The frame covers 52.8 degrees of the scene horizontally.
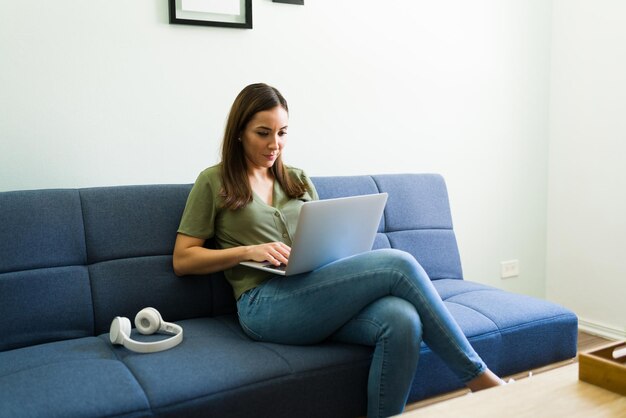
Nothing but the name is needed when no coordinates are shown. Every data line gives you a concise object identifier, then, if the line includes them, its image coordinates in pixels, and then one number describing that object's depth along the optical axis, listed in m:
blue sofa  1.52
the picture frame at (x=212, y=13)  2.37
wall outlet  3.40
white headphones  1.75
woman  1.74
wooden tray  1.30
